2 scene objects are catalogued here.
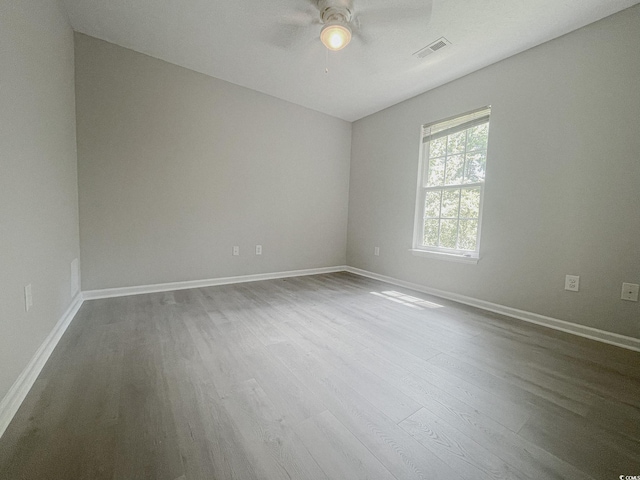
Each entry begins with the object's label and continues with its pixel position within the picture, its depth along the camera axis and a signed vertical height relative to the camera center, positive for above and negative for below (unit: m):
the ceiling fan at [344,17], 1.84 +1.65
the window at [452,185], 2.65 +0.49
